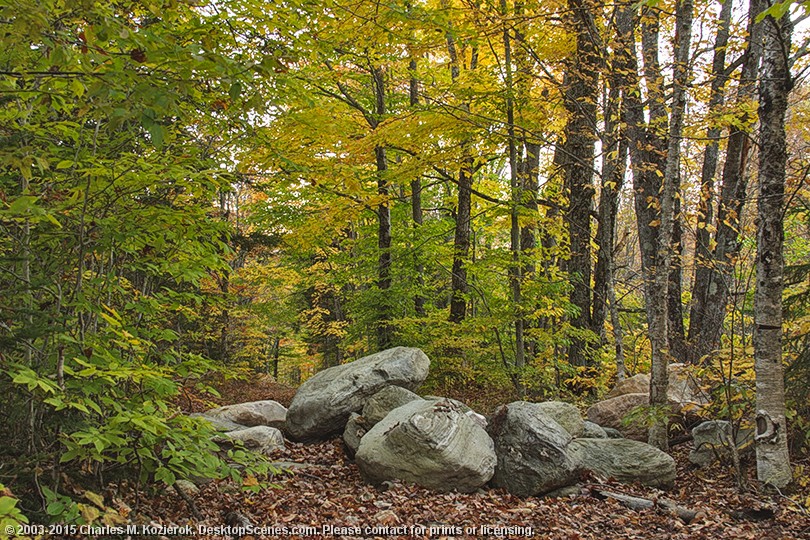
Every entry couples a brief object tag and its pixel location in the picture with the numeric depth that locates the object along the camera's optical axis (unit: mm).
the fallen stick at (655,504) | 5176
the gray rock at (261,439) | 7453
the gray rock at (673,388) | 8156
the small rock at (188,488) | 5017
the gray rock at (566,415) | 7548
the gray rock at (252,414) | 8953
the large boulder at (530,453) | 6090
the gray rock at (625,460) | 6320
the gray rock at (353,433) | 7504
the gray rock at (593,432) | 7586
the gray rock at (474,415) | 6898
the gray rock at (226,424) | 8320
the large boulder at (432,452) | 5958
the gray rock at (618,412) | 8070
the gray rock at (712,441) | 6270
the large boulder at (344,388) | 8383
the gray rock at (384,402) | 7863
